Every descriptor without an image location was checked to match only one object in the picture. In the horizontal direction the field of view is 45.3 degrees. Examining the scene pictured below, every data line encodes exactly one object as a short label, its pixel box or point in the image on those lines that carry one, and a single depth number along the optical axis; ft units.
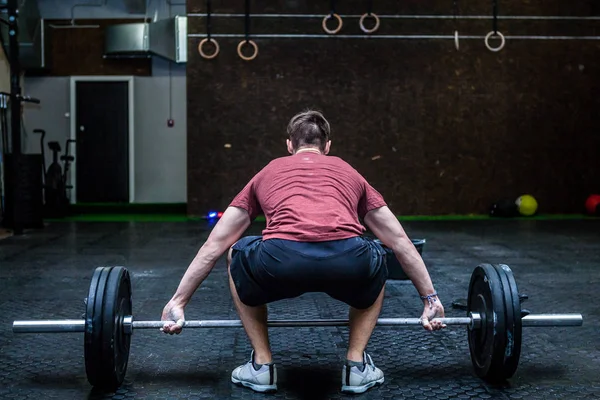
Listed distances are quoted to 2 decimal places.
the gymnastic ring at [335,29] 24.77
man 6.43
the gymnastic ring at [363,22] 24.88
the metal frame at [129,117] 29.76
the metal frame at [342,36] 25.71
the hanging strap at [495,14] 24.33
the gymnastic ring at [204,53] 25.35
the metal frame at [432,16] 25.62
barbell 6.59
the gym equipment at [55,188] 26.22
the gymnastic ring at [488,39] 24.67
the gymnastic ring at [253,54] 25.45
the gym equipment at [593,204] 25.61
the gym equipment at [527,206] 26.08
